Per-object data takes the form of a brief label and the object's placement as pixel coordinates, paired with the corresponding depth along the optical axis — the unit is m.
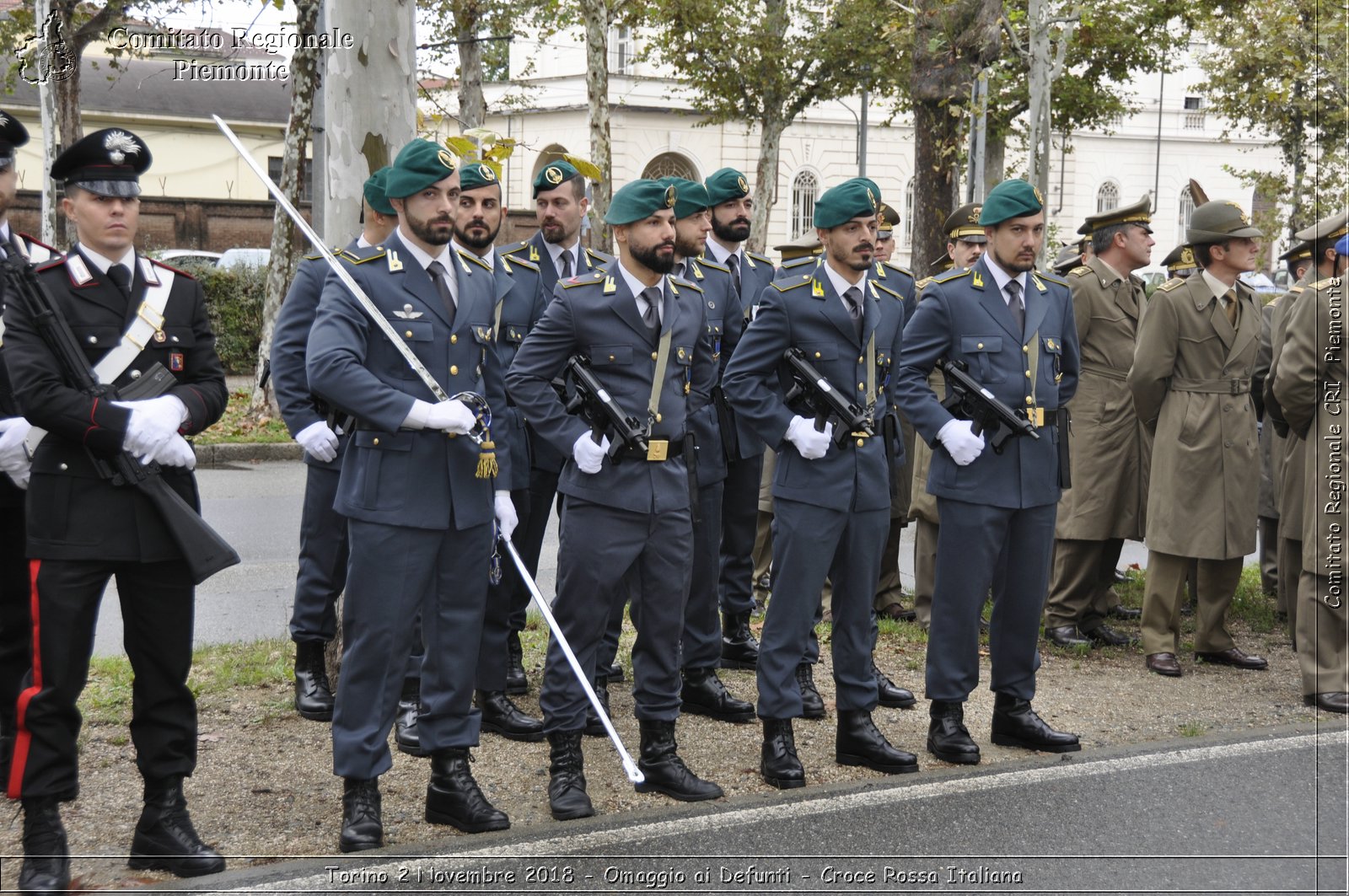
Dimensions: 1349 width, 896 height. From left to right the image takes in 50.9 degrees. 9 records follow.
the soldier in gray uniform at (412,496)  4.57
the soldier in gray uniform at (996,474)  5.70
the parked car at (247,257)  23.53
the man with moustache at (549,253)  6.43
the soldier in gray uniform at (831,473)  5.42
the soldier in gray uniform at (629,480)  5.03
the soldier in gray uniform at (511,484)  5.85
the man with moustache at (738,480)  6.86
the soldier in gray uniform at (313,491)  5.77
